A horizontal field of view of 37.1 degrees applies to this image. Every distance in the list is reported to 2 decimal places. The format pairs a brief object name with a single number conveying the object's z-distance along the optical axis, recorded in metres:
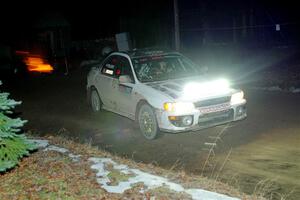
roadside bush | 5.81
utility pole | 17.34
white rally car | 8.52
